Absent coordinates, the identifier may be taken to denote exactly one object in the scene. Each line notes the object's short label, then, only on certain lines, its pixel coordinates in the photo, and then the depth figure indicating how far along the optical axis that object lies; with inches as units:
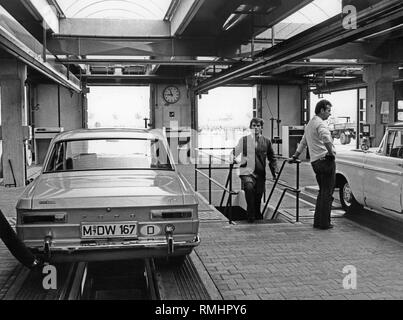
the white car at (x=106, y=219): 176.6
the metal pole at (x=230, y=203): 300.9
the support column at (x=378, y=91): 530.8
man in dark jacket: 310.7
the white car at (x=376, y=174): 271.4
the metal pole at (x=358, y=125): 816.3
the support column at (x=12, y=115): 485.7
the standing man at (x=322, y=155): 276.1
